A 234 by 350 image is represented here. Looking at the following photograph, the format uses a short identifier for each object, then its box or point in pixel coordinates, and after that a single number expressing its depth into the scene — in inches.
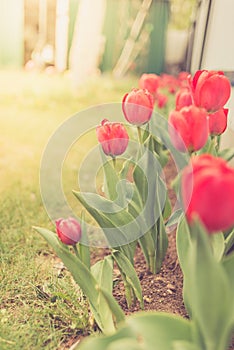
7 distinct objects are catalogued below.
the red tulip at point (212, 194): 24.6
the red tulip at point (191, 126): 36.9
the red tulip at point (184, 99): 53.9
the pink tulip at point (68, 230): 40.0
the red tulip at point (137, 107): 46.6
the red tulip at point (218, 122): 47.3
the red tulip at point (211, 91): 42.0
